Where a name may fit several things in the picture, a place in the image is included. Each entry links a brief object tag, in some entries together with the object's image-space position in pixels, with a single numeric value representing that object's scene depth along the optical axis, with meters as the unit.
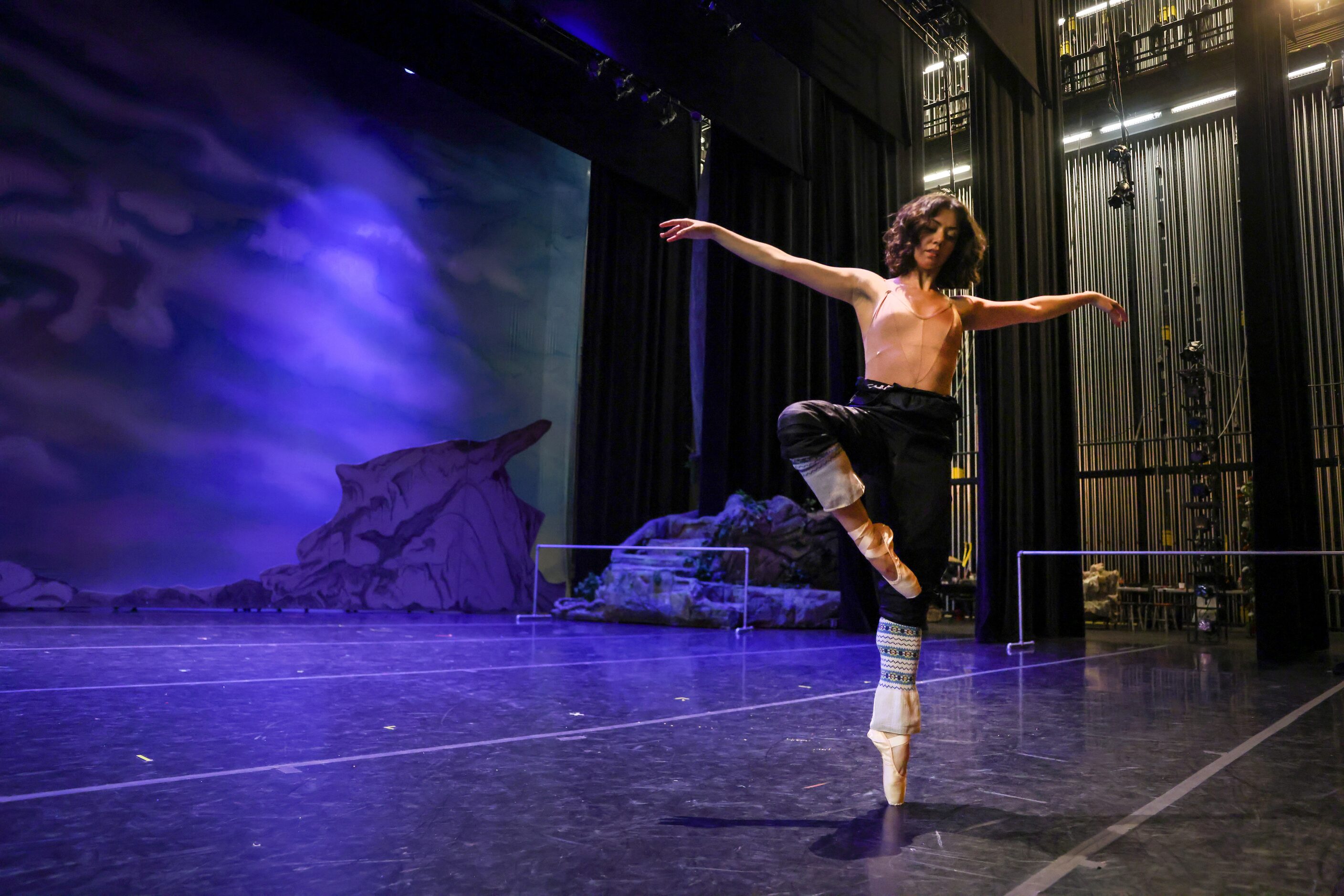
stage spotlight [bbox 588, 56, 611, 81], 9.70
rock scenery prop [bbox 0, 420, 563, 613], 8.89
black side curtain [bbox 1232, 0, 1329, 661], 5.72
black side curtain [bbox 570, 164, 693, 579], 11.42
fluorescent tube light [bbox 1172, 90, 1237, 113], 10.26
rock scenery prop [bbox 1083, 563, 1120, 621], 9.58
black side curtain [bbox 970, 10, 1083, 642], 7.06
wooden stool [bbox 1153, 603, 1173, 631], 9.78
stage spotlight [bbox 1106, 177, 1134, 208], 9.49
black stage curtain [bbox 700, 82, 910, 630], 8.38
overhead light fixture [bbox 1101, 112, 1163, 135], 10.86
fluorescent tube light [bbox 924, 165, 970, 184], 12.38
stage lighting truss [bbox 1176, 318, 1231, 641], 7.98
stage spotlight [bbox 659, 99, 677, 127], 10.45
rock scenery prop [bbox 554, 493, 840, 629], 7.87
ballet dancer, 1.76
